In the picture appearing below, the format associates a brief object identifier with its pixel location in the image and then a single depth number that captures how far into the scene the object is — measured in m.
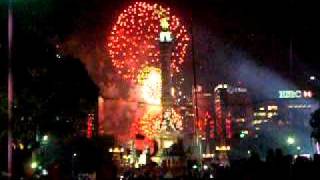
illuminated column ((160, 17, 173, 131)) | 93.69
